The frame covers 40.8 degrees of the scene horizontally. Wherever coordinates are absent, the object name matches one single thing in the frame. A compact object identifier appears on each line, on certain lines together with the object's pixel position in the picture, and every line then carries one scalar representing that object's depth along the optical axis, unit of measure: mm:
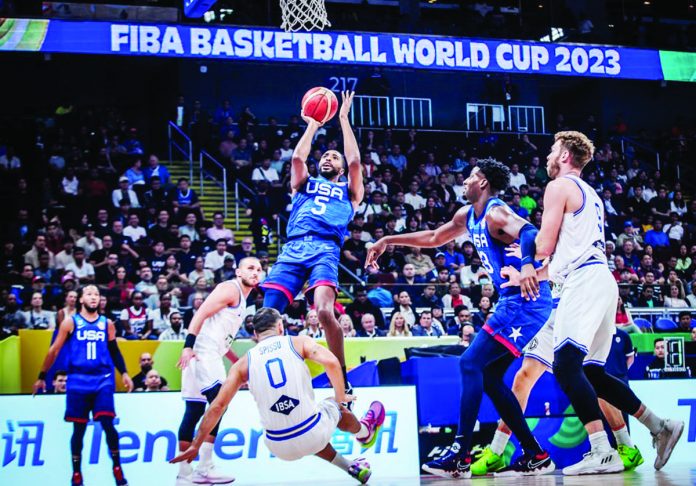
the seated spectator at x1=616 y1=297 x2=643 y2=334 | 11264
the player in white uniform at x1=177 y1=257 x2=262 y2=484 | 8773
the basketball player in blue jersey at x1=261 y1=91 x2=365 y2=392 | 7703
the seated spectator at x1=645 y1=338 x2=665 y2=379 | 13188
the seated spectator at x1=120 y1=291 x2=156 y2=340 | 12953
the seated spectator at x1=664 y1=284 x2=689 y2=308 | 15434
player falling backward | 6828
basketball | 8094
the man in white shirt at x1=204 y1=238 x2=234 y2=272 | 15906
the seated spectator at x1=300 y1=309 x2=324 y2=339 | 13141
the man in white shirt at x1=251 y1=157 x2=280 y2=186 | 19312
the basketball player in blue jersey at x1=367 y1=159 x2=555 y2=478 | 6992
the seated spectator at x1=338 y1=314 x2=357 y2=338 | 13172
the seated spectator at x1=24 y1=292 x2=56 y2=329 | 12750
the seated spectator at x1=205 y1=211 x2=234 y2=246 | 16906
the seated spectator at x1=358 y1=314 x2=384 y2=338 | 13484
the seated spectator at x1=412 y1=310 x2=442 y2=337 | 13922
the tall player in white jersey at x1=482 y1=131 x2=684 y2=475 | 6438
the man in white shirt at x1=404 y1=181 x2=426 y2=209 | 19547
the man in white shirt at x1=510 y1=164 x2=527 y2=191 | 20839
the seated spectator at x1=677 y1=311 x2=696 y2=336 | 14805
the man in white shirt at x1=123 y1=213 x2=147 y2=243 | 16406
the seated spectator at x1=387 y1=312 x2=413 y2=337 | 13570
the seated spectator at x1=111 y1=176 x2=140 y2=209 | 17344
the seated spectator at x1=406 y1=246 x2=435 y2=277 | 16766
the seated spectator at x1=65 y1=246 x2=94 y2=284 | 14780
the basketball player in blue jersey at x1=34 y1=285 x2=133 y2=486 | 9203
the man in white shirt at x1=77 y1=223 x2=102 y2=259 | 15602
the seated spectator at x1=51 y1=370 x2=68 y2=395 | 10844
